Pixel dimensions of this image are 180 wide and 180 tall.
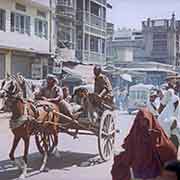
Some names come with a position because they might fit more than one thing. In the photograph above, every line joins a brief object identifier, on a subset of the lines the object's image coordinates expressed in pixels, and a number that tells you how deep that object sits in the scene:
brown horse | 7.80
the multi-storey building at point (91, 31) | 36.22
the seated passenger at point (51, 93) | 8.65
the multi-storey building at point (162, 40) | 54.25
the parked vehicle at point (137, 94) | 27.38
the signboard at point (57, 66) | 30.70
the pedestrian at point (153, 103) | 9.43
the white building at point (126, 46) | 47.88
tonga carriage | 8.92
